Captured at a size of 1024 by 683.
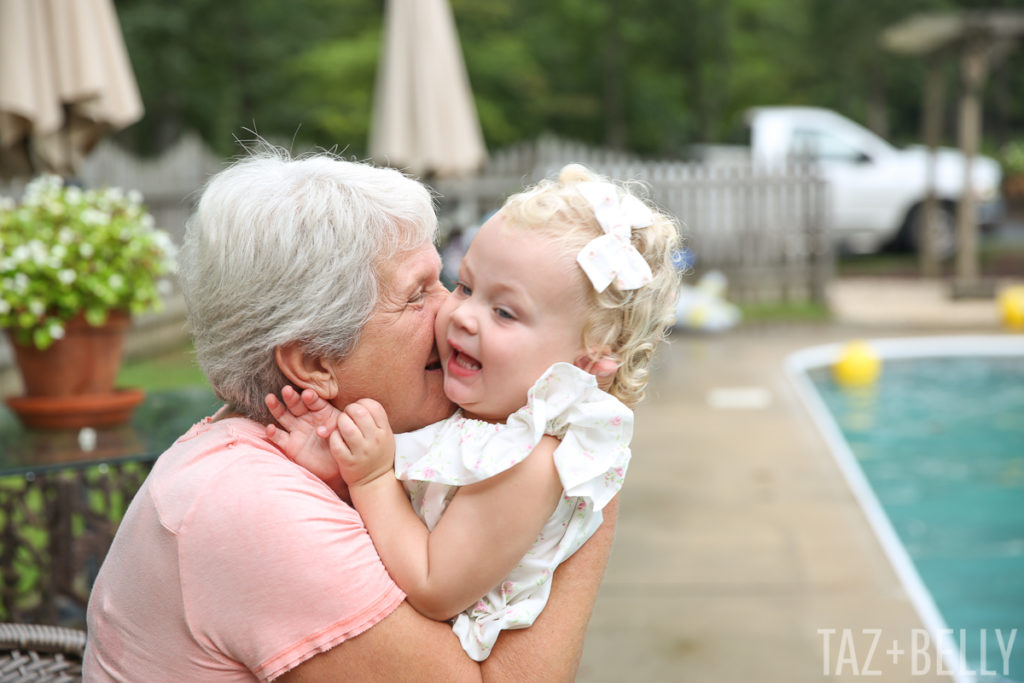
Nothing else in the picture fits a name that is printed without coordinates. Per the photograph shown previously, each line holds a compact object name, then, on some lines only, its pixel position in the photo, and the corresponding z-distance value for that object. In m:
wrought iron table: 3.17
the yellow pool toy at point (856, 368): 9.64
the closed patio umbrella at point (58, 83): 4.96
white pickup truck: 15.66
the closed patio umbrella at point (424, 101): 8.83
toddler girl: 1.62
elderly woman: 1.53
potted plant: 3.30
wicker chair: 2.08
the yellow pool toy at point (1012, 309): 11.09
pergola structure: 13.01
